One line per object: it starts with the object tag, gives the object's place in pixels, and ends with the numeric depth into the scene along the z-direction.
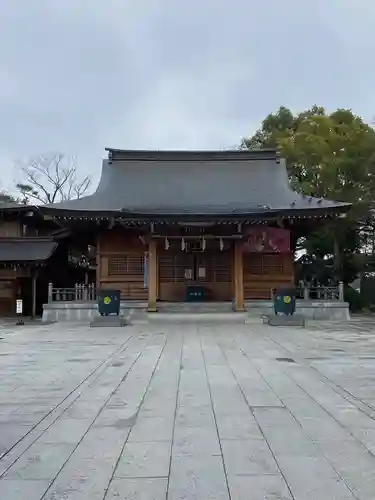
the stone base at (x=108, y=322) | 16.41
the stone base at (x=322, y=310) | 18.98
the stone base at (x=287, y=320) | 16.17
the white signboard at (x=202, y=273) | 21.03
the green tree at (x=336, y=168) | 23.75
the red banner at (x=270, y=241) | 19.80
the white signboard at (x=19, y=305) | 20.14
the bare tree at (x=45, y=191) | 39.38
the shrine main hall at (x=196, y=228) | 18.48
